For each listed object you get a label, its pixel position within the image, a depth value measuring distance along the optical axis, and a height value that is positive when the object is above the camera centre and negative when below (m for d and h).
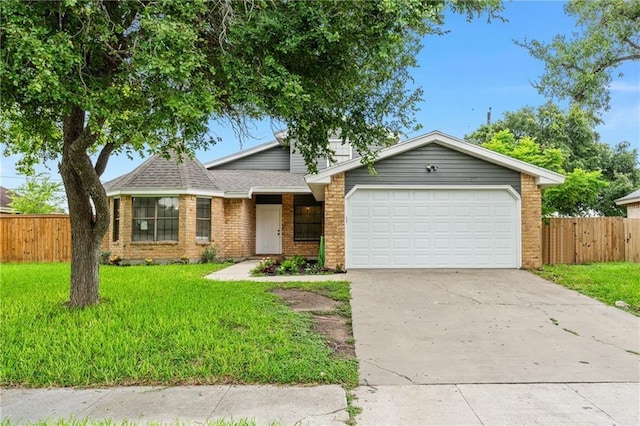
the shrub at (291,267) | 10.91 -1.29
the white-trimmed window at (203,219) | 14.27 +0.09
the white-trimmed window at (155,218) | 13.88 +0.11
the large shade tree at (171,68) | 4.39 +1.93
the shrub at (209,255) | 14.10 -1.19
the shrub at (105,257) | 14.07 -1.26
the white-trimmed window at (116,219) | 14.21 +0.08
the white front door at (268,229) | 16.33 -0.31
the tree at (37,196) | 23.47 +1.49
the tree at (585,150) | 24.61 +4.64
